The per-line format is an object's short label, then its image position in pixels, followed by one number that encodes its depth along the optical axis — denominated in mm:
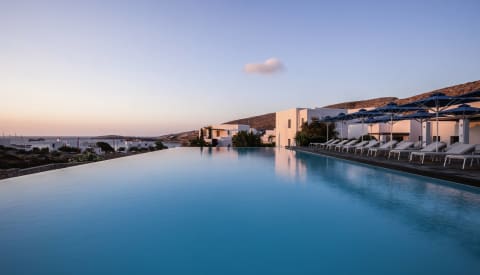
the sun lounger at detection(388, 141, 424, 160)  10019
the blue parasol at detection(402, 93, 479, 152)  8195
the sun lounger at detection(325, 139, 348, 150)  15589
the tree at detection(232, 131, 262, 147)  28344
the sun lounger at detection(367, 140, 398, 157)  10880
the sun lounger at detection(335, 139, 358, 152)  14902
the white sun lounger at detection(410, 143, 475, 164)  7457
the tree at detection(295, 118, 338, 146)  21312
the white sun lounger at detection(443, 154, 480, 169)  7020
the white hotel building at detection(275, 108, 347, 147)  25859
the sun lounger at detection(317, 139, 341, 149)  16688
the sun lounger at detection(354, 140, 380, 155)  12363
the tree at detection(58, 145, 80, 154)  24484
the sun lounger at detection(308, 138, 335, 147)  19831
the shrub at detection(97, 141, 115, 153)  27391
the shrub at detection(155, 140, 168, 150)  23633
